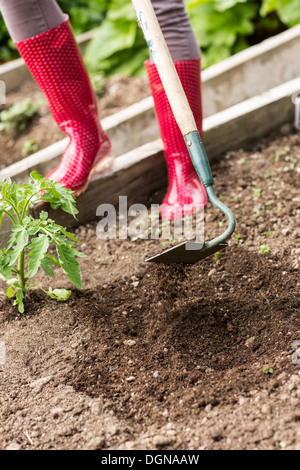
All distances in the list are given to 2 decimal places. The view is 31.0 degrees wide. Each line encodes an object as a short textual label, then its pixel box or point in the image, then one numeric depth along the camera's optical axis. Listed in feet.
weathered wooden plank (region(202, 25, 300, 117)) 9.98
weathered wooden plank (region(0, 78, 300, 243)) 7.63
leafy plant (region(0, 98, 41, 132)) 11.34
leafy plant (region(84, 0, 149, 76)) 12.17
